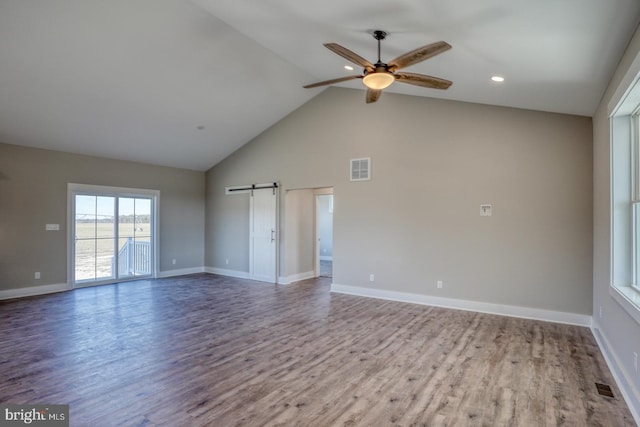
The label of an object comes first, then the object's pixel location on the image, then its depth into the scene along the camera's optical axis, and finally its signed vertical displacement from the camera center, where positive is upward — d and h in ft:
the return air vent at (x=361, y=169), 20.77 +2.81
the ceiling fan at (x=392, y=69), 9.43 +4.53
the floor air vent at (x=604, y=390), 9.23 -4.90
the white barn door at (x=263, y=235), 25.36 -1.61
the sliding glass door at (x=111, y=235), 23.22 -1.49
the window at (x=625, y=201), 9.95 +0.39
